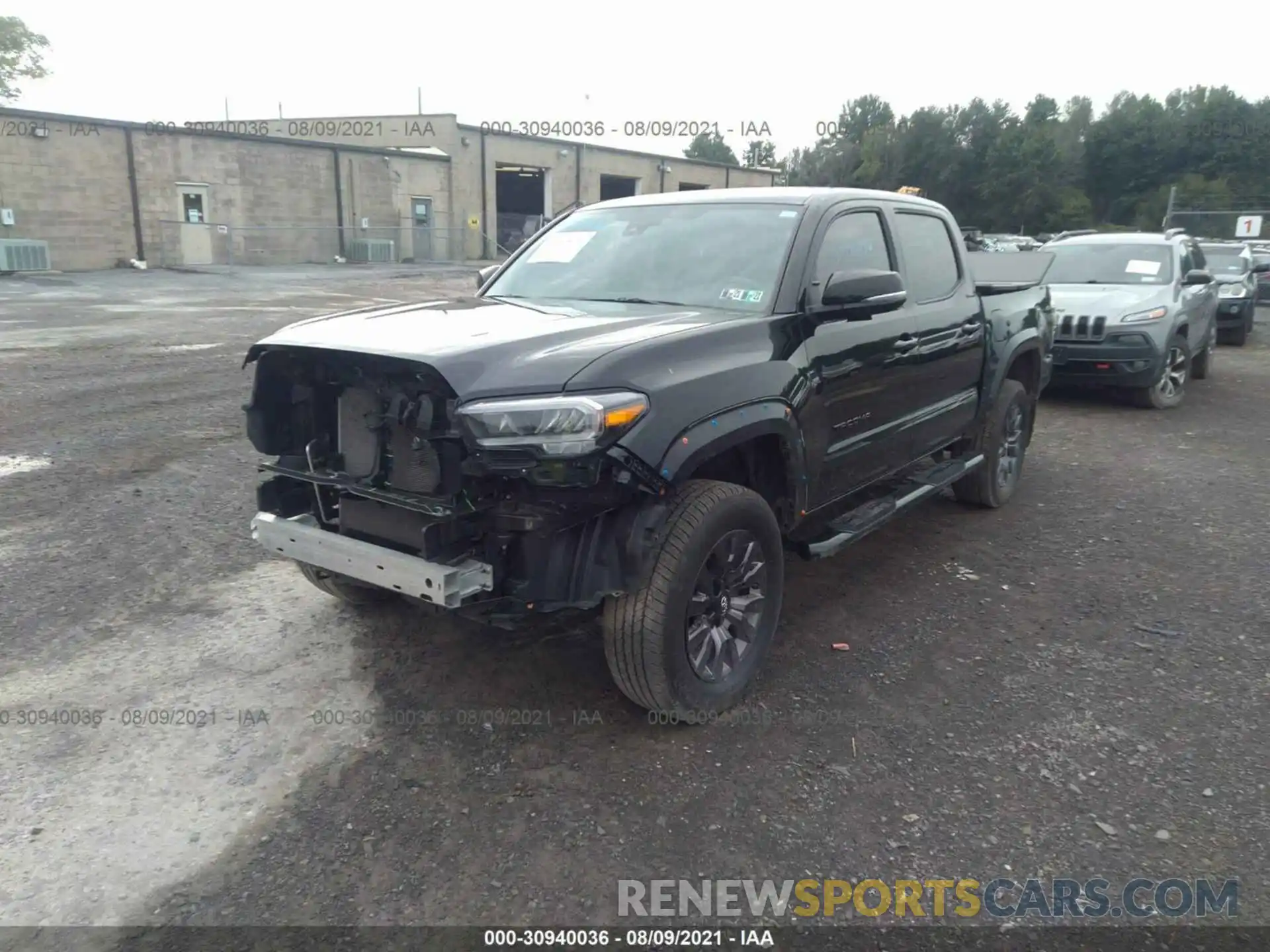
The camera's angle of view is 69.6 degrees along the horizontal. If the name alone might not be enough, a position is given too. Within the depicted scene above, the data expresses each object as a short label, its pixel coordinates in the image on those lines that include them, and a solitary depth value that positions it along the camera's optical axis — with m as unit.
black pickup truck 2.94
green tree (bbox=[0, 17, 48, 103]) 43.19
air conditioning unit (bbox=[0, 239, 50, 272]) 22.09
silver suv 9.41
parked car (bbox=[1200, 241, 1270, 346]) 15.00
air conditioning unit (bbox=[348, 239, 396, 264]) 31.53
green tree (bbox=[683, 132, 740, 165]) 96.81
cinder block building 23.81
